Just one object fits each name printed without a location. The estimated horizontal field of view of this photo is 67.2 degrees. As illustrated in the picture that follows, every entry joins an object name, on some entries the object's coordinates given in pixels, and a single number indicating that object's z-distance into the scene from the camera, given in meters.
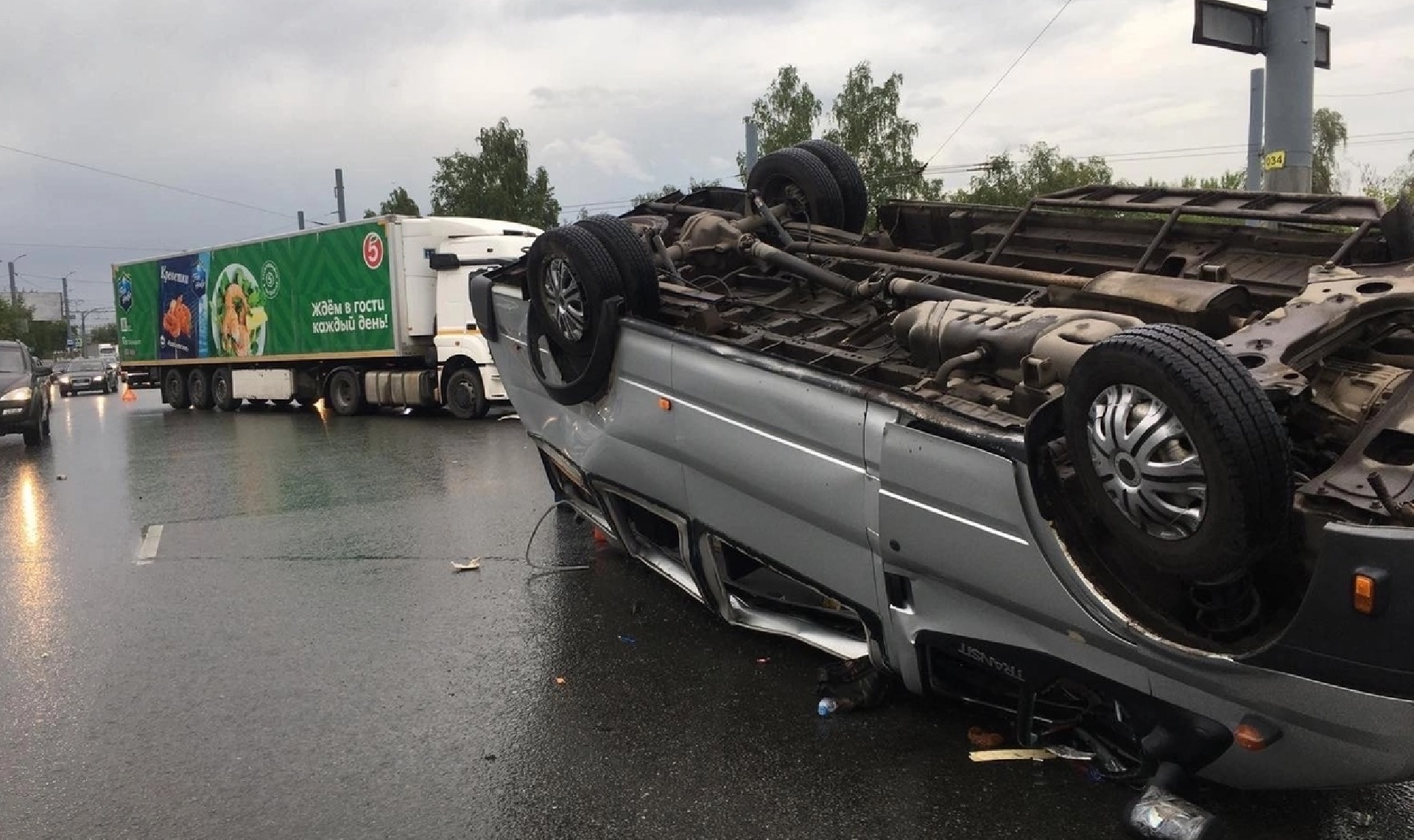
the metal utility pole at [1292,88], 7.74
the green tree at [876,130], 29.75
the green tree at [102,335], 135.75
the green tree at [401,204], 41.00
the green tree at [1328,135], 34.78
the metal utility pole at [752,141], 21.36
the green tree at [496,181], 37.12
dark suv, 14.45
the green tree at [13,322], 72.00
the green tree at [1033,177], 29.16
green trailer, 16.20
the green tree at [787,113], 30.69
